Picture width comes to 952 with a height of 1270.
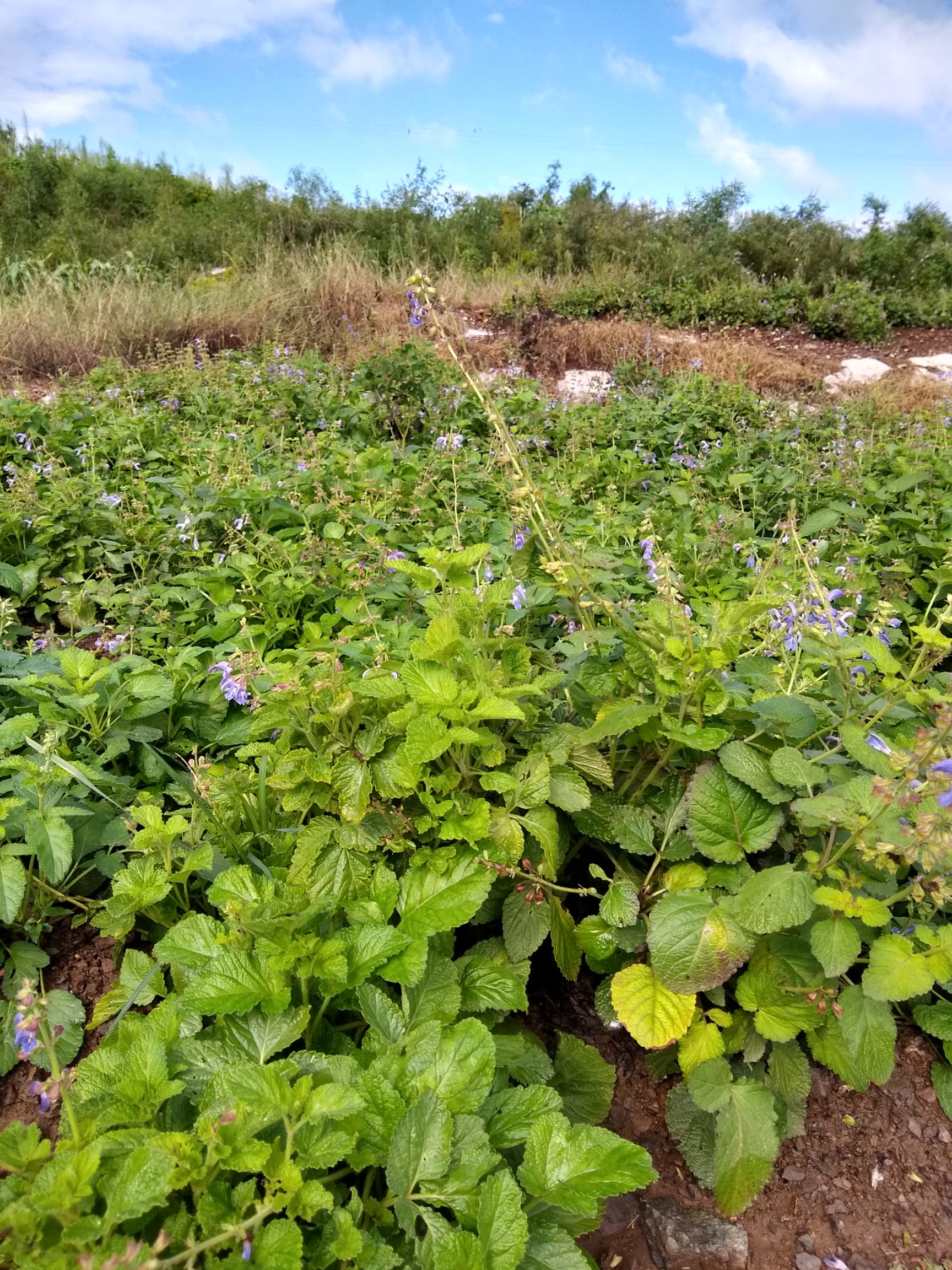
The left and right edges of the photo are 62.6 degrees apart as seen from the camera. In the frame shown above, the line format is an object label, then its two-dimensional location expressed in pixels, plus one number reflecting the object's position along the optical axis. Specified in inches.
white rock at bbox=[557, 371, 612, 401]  279.0
